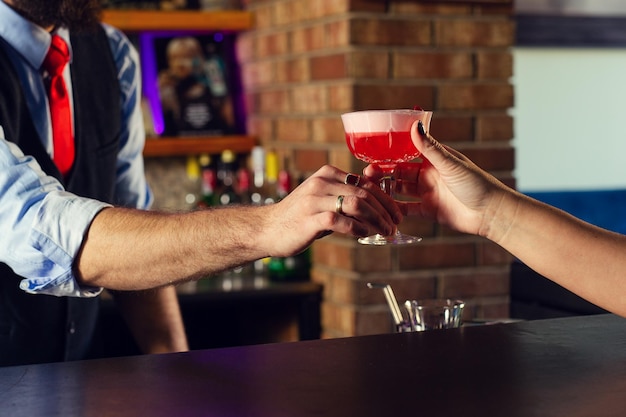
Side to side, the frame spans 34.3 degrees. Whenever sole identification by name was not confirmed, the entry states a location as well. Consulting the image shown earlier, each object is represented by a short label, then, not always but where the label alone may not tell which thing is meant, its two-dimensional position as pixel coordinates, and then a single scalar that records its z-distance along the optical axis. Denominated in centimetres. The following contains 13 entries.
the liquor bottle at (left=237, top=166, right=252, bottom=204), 317
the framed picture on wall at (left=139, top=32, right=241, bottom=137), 338
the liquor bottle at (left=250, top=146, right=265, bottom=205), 322
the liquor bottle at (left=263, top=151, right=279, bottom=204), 316
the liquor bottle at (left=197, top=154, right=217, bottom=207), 326
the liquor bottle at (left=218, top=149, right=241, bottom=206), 328
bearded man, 180
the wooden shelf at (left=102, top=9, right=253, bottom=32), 318
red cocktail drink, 155
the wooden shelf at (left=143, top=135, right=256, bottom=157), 325
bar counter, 109
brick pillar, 281
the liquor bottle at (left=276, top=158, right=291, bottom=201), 309
